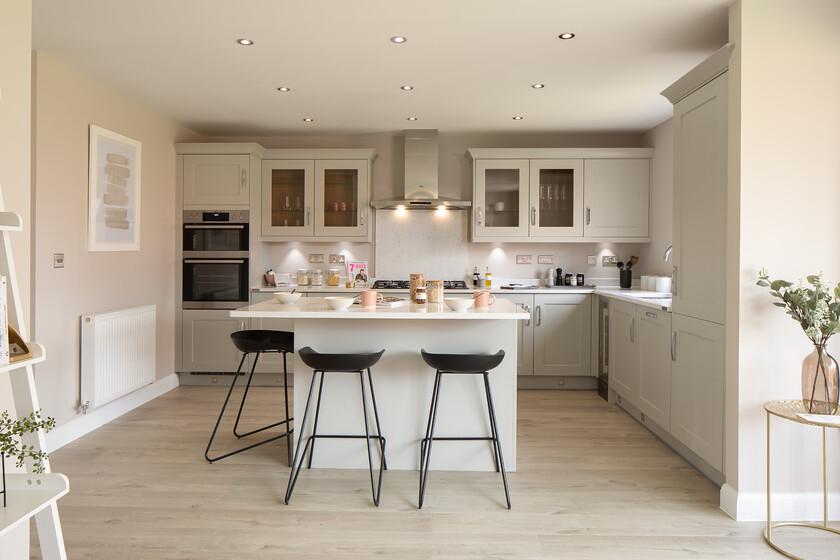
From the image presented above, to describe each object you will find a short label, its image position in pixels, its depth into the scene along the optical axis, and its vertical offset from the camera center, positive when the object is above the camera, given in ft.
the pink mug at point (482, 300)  10.11 -0.51
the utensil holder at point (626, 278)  17.49 -0.13
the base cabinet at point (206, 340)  16.57 -2.10
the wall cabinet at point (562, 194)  17.04 +2.51
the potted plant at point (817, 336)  7.36 -0.83
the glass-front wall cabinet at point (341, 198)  17.28 +2.37
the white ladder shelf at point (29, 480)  4.91 -1.97
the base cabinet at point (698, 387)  9.09 -2.04
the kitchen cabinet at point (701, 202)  8.93 +1.28
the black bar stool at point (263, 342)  10.50 -1.37
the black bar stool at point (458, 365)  8.89 -1.53
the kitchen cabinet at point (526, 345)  16.66 -2.20
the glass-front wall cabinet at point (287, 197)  17.25 +2.36
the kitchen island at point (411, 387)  10.14 -2.14
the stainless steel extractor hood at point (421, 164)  17.39 +3.47
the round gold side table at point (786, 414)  7.30 -1.88
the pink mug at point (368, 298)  9.91 -0.48
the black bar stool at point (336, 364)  8.93 -1.52
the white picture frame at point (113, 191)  12.53 +1.94
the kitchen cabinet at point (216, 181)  16.69 +2.75
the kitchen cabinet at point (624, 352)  13.33 -2.02
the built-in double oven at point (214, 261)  16.62 +0.30
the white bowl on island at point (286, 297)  10.23 -0.48
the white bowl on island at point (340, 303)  9.54 -0.55
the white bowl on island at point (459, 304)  9.46 -0.55
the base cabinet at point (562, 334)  16.60 -1.85
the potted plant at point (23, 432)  4.70 -1.44
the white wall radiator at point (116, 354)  12.18 -2.04
